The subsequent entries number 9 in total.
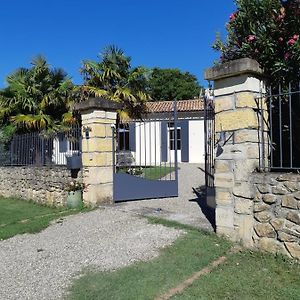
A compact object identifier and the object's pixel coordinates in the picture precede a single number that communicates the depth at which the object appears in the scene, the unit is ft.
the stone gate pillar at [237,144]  17.16
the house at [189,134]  72.84
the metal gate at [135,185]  29.68
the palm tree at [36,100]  49.03
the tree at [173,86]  125.90
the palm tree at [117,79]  52.16
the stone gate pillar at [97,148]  28.40
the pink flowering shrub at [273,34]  17.42
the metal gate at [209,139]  25.34
